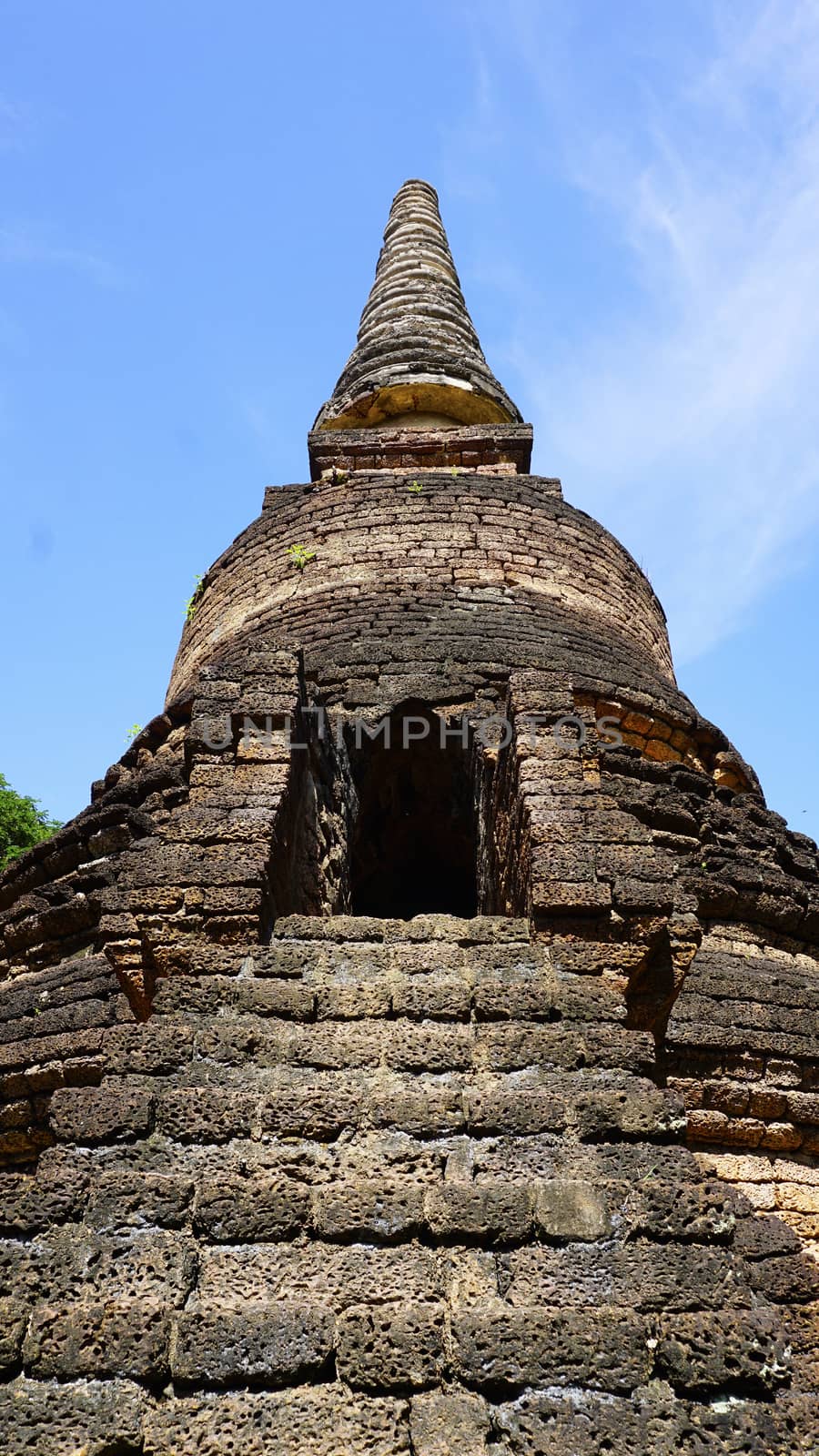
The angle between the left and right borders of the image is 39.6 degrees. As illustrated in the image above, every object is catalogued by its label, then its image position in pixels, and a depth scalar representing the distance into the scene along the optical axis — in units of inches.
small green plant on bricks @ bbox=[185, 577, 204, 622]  331.9
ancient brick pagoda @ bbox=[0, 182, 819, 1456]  76.2
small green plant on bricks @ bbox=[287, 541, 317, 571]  284.2
